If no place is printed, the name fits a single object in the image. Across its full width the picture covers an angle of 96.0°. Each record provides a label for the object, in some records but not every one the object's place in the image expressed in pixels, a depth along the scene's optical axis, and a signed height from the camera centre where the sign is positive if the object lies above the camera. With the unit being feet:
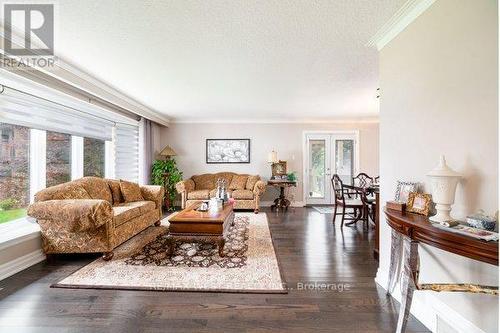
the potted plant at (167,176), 18.01 -0.87
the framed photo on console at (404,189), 5.78 -0.59
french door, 21.04 +0.50
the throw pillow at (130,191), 12.90 -1.54
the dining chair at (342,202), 13.74 -2.22
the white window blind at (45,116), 8.50 +2.26
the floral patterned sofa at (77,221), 8.21 -2.19
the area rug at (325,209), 18.03 -3.65
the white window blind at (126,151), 15.62 +1.00
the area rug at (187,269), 7.03 -3.73
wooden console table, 3.51 -1.40
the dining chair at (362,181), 15.61 -1.06
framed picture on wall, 20.89 +1.38
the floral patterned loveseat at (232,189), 17.38 -1.89
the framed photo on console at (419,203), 5.13 -0.85
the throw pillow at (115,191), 12.76 -1.50
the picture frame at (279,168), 20.31 -0.18
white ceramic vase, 4.47 -0.42
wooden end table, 18.69 -2.39
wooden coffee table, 8.84 -2.55
